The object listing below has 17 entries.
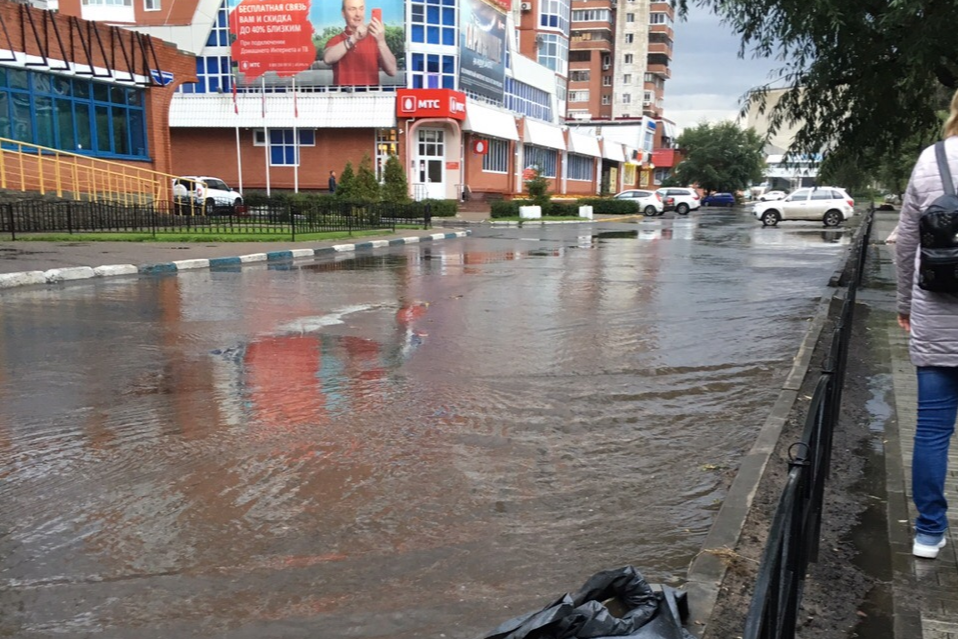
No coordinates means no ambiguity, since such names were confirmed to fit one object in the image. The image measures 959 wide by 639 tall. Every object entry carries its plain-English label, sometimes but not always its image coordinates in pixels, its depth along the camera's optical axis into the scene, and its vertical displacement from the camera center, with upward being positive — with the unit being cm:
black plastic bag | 284 -156
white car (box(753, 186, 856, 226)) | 3738 -18
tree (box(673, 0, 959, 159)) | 822 +172
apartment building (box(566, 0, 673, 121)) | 9494 +1764
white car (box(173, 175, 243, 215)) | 3238 +54
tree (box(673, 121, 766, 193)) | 7662 +428
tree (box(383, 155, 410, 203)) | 3575 +112
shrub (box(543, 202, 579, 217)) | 4484 -30
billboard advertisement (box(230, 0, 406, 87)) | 4559 +935
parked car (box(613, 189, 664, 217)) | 5122 +18
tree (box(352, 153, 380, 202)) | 3409 +80
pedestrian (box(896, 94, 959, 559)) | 322 -63
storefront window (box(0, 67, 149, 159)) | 2669 +335
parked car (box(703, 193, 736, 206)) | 7494 +43
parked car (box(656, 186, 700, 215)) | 5403 +25
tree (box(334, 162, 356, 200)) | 3434 +85
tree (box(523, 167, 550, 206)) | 4375 +78
